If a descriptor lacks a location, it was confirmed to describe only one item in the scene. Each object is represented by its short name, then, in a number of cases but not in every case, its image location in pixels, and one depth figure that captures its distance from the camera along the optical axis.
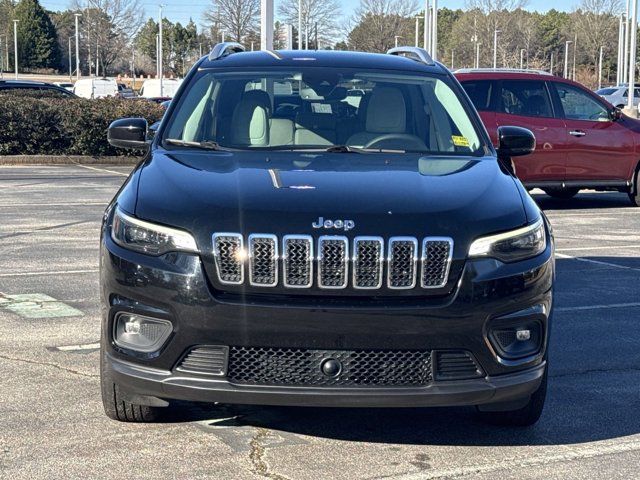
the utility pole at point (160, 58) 52.36
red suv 14.59
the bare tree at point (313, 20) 57.56
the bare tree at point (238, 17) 57.34
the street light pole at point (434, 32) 40.39
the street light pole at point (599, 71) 73.46
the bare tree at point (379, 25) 66.31
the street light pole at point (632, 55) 36.07
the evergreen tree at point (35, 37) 90.06
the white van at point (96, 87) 51.12
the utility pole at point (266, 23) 16.66
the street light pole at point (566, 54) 84.62
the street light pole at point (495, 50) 69.81
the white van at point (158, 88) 53.54
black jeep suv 4.27
